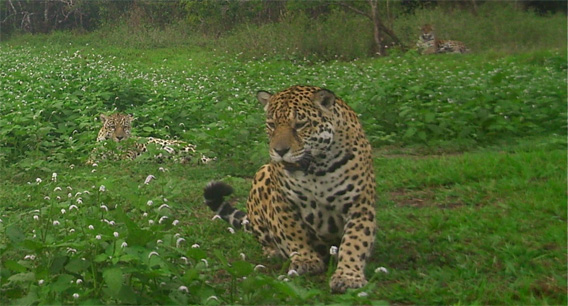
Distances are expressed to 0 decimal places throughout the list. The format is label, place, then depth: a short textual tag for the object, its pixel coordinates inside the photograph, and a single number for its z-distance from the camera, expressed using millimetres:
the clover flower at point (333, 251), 9883
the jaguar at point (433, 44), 41125
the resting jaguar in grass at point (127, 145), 18906
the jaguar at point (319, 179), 10539
